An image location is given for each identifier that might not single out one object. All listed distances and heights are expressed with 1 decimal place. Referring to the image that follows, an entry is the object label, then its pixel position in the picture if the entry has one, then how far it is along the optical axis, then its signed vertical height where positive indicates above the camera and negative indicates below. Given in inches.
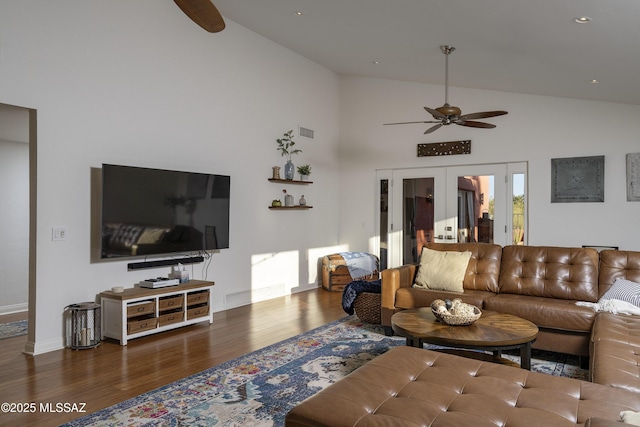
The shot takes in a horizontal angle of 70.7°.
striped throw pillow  148.2 -25.8
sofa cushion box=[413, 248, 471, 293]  179.5 -22.6
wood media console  167.6 -37.4
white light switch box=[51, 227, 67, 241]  162.2 -6.6
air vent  289.1 +53.6
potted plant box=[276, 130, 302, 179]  271.1 +40.2
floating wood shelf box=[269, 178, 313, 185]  262.4 +20.5
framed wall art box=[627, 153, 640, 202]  223.6 +18.9
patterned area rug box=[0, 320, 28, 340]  180.1 -47.5
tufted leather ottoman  71.8 -32.2
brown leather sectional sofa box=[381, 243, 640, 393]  134.6 -28.9
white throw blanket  143.3 -29.7
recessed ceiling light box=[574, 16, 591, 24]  133.2 +58.6
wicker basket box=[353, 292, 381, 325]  189.3 -39.0
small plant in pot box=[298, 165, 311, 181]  284.0 +27.4
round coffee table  119.0 -32.7
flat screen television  171.8 +1.5
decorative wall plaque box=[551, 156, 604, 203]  233.9 +19.0
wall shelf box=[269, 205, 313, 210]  263.9 +4.8
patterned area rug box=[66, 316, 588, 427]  107.1 -48.0
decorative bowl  130.9 -28.9
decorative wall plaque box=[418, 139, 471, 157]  277.6 +42.2
